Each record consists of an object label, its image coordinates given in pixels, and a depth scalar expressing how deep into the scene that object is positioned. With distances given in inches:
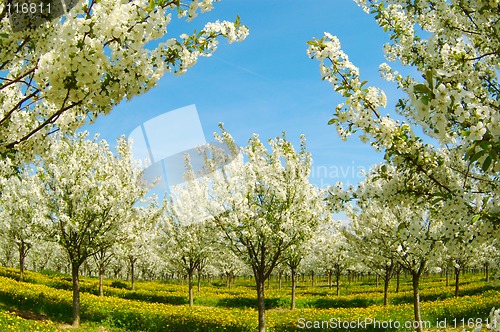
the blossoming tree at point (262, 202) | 483.2
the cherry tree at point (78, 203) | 570.9
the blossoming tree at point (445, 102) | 123.2
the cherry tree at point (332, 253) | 1425.9
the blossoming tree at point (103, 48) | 131.1
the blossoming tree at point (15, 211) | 937.6
